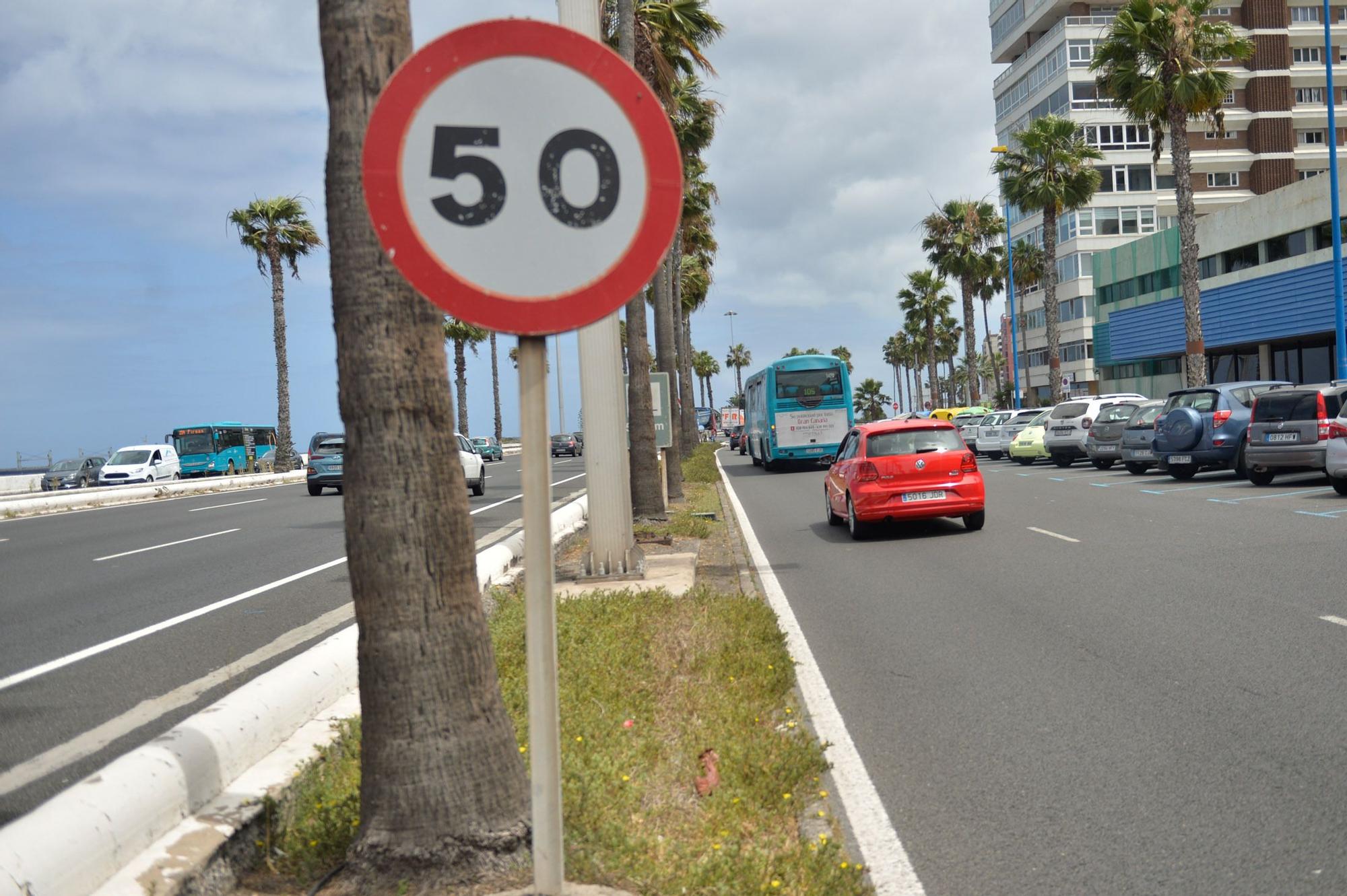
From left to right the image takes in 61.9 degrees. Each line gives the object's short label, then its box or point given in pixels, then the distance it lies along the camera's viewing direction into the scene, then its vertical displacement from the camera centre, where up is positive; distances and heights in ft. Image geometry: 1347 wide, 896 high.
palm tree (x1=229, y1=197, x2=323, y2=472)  154.92 +28.70
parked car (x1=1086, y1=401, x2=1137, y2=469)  87.38 -2.06
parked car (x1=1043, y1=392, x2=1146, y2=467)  97.14 -1.32
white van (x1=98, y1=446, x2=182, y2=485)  137.39 -1.21
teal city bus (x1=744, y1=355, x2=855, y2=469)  121.39 +1.55
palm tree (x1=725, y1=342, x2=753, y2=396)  501.56 +30.81
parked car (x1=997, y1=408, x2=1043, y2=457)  118.42 -1.30
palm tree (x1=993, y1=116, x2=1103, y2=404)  146.30 +30.80
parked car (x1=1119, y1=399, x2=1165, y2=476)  78.02 -2.23
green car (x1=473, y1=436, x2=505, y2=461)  197.36 -1.77
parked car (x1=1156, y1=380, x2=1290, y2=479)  69.05 -1.58
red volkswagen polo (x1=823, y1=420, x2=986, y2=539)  49.83 -2.58
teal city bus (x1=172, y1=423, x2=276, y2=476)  170.60 +0.63
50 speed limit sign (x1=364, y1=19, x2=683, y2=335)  9.70 +2.29
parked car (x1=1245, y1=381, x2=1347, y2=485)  59.21 -1.54
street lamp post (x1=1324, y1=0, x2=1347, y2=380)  94.07 +11.16
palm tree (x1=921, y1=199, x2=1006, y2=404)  200.34 +31.32
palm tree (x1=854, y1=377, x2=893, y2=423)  528.63 +11.78
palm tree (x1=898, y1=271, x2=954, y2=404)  265.34 +28.03
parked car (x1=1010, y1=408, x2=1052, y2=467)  108.58 -3.07
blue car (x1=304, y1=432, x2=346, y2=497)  94.63 -1.55
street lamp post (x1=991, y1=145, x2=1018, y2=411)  177.58 +19.63
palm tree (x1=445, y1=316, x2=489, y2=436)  231.01 +21.56
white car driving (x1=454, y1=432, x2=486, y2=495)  88.48 -2.26
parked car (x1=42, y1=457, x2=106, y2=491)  148.05 -1.91
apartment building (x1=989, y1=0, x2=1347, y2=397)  221.46 +54.75
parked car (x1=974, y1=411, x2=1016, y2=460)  125.59 -2.01
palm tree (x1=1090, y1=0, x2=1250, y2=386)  105.09 +32.25
